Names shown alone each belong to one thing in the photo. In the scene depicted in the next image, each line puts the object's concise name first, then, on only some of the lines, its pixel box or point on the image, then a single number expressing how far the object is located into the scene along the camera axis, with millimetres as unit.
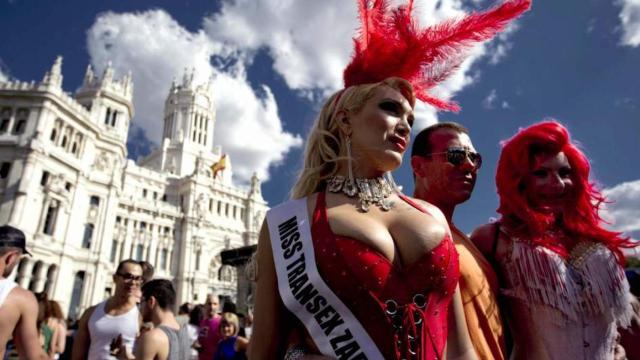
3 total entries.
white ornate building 29794
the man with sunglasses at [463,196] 1997
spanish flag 56156
